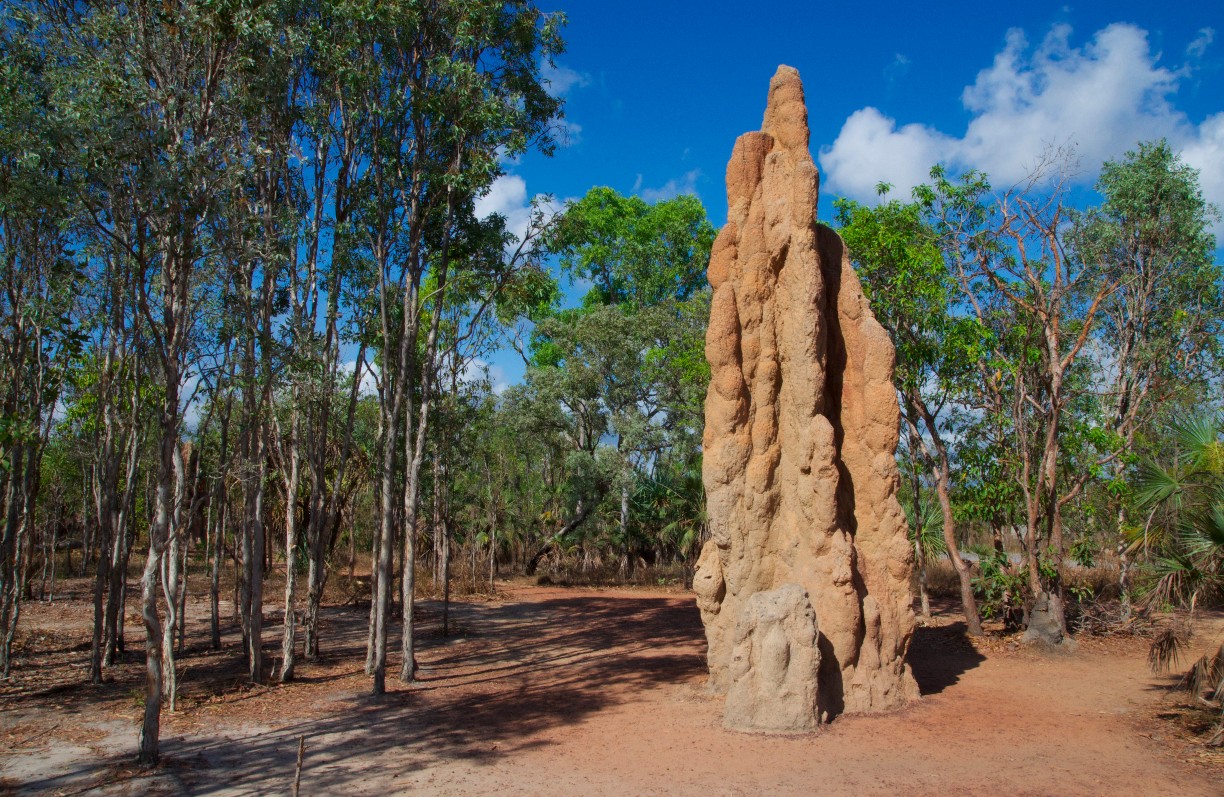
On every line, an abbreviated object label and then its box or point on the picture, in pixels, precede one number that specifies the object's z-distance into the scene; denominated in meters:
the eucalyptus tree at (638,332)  29.09
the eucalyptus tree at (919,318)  14.68
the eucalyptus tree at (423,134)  12.77
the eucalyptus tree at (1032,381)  13.91
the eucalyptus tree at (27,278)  8.42
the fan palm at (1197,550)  8.09
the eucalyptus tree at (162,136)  8.41
